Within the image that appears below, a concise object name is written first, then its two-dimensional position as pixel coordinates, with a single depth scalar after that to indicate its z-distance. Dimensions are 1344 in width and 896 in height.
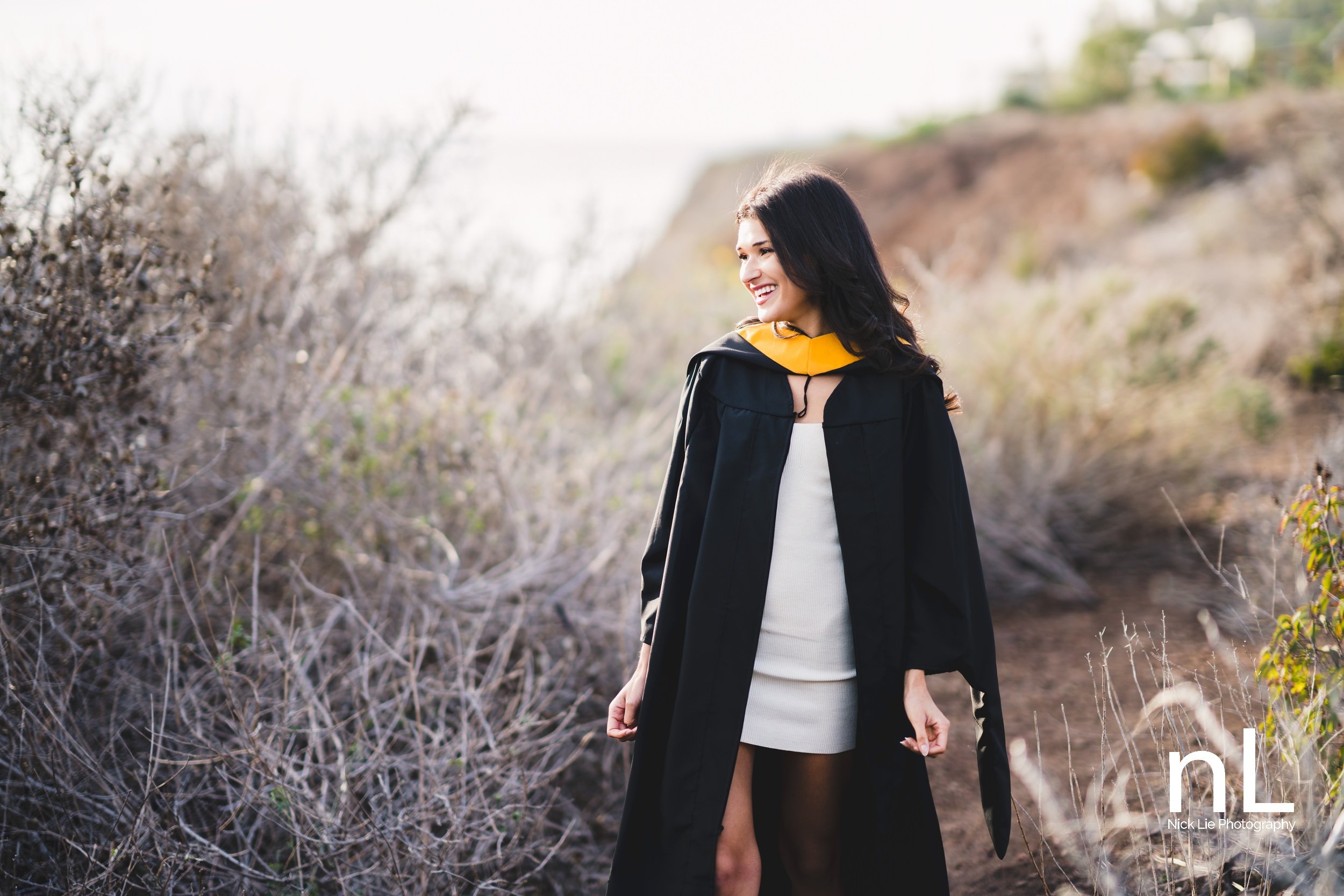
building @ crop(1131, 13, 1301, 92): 30.89
